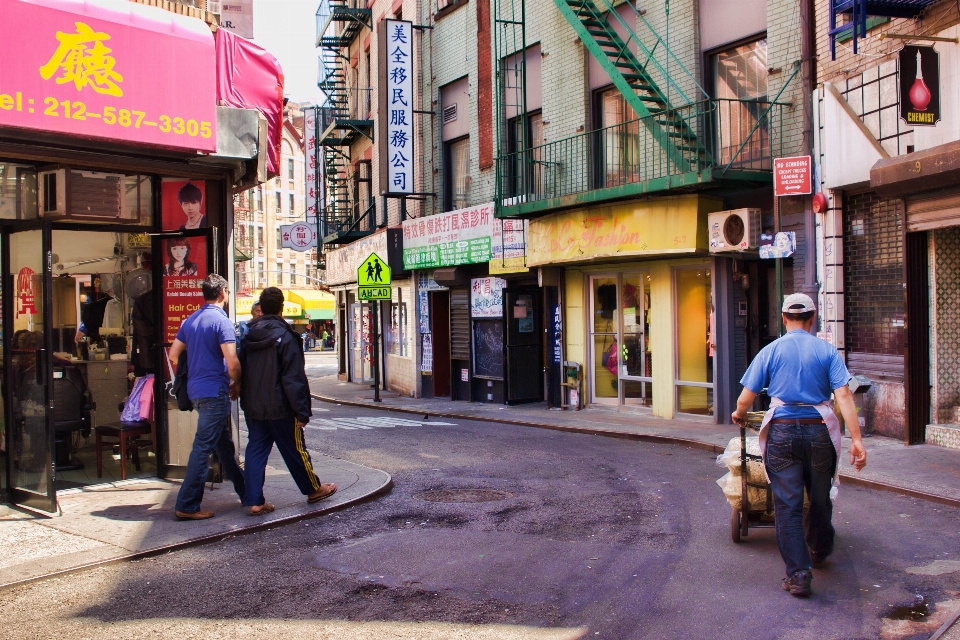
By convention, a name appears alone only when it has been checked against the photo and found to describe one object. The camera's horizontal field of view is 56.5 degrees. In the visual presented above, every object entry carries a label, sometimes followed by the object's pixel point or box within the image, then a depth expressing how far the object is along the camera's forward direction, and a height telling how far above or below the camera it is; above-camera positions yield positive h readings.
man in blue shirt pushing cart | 5.46 -0.74
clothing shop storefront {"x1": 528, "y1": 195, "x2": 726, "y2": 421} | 14.30 +0.19
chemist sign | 10.30 +2.53
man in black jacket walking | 7.55 -0.65
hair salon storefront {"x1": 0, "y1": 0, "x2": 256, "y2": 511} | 7.26 +1.05
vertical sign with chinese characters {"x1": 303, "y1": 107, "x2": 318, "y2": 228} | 31.33 +5.76
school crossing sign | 19.92 +0.78
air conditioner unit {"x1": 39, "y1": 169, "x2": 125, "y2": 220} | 7.99 +1.16
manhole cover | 8.40 -1.75
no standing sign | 11.94 +1.74
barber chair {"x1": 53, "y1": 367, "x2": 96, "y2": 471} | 9.71 -0.97
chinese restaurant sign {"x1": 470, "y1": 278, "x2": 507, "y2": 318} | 19.41 +0.32
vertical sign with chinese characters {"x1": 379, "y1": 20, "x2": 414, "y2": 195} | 21.14 +4.90
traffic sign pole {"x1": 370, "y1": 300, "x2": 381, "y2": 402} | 20.52 -1.00
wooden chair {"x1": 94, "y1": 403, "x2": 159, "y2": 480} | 8.91 -1.20
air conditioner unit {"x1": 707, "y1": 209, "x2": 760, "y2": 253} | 13.09 +1.14
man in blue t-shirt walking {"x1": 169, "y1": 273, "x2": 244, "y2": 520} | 7.40 -0.47
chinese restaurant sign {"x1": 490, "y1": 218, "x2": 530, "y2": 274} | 18.08 +1.33
